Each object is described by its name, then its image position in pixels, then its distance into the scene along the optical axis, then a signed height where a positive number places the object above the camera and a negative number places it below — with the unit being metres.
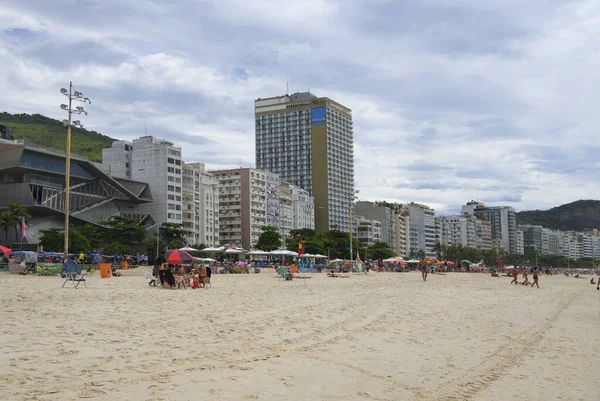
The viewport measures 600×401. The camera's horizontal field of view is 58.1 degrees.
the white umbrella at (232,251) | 53.06 -0.38
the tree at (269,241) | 91.69 +0.93
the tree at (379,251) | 119.52 -1.40
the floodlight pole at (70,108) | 35.91 +9.49
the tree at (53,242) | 59.59 +0.87
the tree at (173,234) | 76.85 +2.08
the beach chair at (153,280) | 24.65 -1.51
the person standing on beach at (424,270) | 42.08 -2.10
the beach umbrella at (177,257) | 25.66 -0.43
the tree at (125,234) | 70.06 +1.90
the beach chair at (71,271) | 21.98 -0.88
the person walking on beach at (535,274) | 36.32 -2.19
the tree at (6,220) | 55.66 +3.15
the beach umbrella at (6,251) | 34.44 -0.02
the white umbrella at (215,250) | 55.42 -0.26
